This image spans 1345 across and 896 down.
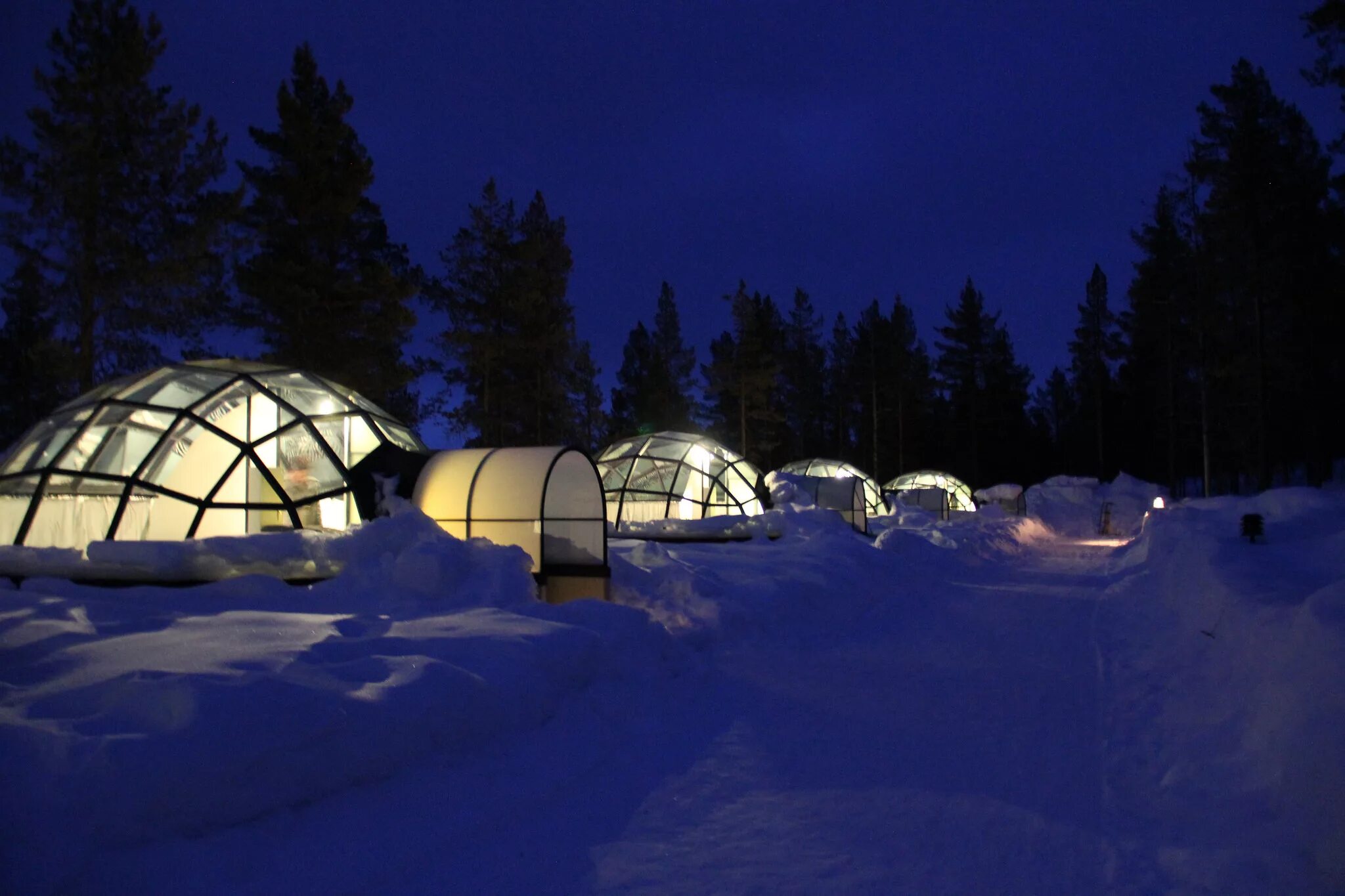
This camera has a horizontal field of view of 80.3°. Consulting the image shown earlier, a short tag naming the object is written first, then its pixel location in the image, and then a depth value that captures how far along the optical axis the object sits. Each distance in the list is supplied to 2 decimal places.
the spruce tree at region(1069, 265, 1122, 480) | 54.06
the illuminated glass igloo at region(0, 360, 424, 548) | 10.41
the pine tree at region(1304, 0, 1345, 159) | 18.27
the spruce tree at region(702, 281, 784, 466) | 46.34
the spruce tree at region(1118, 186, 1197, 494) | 42.69
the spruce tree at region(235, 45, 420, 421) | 22.62
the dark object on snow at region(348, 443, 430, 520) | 11.55
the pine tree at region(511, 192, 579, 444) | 33.09
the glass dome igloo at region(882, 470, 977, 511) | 48.75
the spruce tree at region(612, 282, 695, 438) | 55.44
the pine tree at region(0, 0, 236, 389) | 17.33
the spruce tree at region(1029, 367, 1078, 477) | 68.06
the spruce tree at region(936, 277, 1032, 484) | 63.00
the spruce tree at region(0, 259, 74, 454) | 33.06
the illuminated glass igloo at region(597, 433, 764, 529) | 23.53
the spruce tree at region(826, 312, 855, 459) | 68.19
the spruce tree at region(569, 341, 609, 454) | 39.43
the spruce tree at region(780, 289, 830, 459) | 67.81
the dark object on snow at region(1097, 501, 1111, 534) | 38.59
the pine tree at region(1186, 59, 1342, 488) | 28.42
